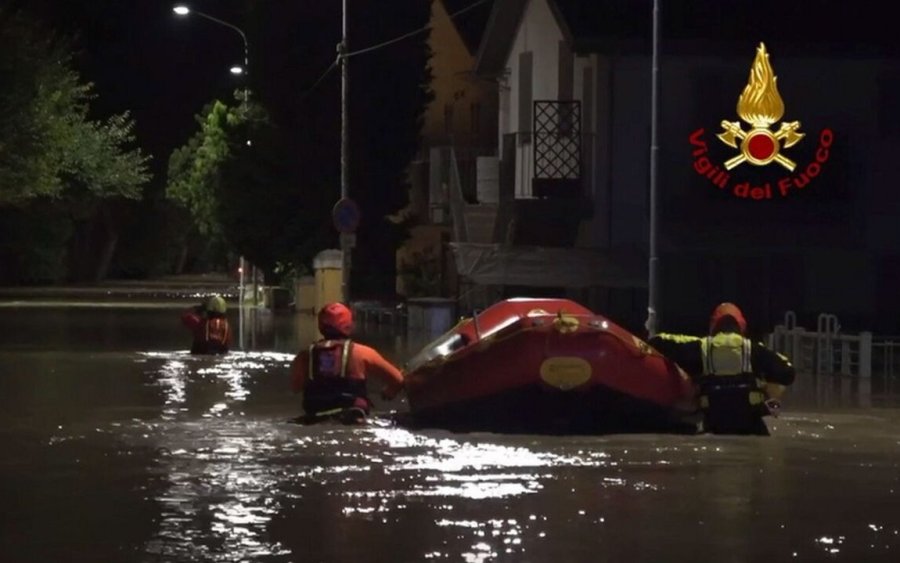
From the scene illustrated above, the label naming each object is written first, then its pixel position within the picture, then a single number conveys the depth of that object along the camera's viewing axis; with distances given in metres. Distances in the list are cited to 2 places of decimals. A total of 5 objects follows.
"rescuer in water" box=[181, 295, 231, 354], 30.17
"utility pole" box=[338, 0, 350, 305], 42.38
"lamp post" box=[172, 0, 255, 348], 57.19
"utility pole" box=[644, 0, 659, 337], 30.47
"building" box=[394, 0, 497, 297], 55.16
